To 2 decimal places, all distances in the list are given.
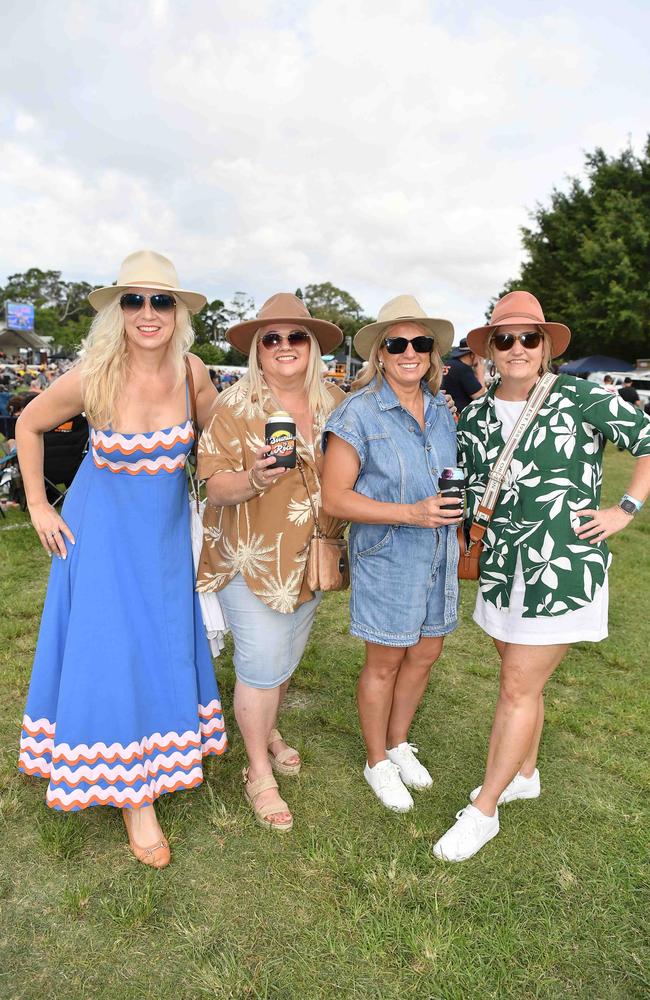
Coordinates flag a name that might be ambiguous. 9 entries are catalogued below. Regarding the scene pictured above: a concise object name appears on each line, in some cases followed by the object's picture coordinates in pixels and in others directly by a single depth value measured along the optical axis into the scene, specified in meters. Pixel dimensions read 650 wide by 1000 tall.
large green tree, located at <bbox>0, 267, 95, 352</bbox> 108.06
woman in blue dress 2.37
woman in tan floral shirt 2.41
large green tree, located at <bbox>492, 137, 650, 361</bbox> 28.53
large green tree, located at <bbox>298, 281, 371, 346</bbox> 107.44
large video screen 71.44
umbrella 28.47
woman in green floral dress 2.23
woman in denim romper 2.36
